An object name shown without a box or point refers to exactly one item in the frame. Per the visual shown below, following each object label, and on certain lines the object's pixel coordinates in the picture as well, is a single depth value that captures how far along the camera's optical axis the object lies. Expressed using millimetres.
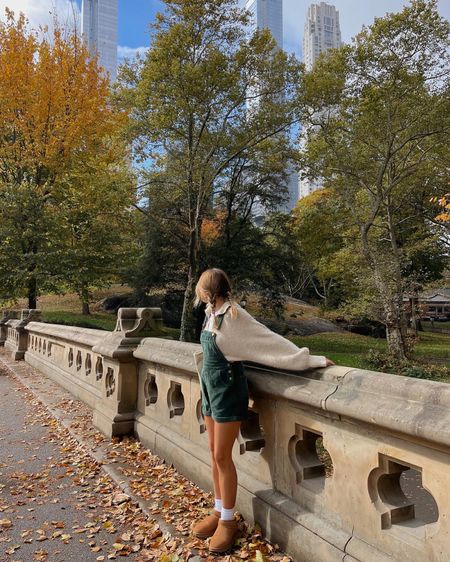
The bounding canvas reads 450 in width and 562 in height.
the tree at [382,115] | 15438
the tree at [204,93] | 14672
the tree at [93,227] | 18109
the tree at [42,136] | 18109
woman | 2881
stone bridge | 2047
